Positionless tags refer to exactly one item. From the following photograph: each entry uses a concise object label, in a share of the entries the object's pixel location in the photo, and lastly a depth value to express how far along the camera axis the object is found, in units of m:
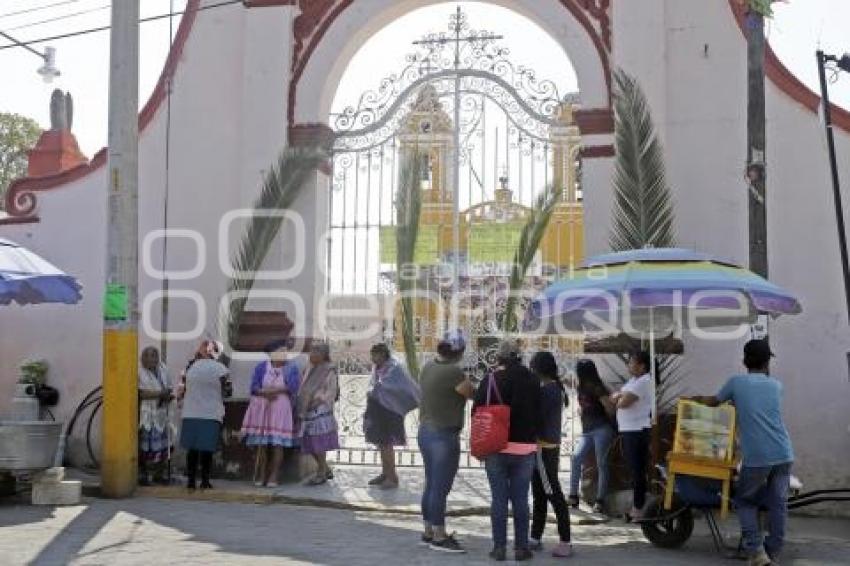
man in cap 6.79
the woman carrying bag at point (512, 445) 6.86
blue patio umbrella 9.33
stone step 8.98
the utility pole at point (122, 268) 9.45
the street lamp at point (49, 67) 13.45
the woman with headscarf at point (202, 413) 9.70
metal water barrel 9.10
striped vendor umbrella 7.41
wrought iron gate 10.89
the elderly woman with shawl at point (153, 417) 10.03
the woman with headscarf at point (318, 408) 10.10
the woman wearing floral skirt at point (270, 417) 10.04
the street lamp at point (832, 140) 9.11
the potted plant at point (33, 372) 11.48
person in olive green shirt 7.23
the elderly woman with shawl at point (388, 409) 10.03
